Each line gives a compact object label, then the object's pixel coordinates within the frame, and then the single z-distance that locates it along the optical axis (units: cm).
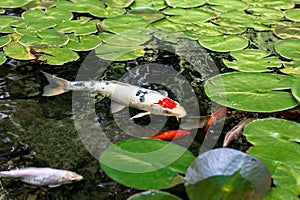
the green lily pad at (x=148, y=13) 288
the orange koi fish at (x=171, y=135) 177
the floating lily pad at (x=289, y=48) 242
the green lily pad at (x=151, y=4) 307
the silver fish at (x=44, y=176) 153
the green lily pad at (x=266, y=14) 290
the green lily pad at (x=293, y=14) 290
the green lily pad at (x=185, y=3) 306
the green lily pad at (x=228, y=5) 305
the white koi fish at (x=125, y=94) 193
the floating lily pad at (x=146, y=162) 142
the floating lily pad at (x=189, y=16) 285
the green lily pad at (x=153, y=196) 137
